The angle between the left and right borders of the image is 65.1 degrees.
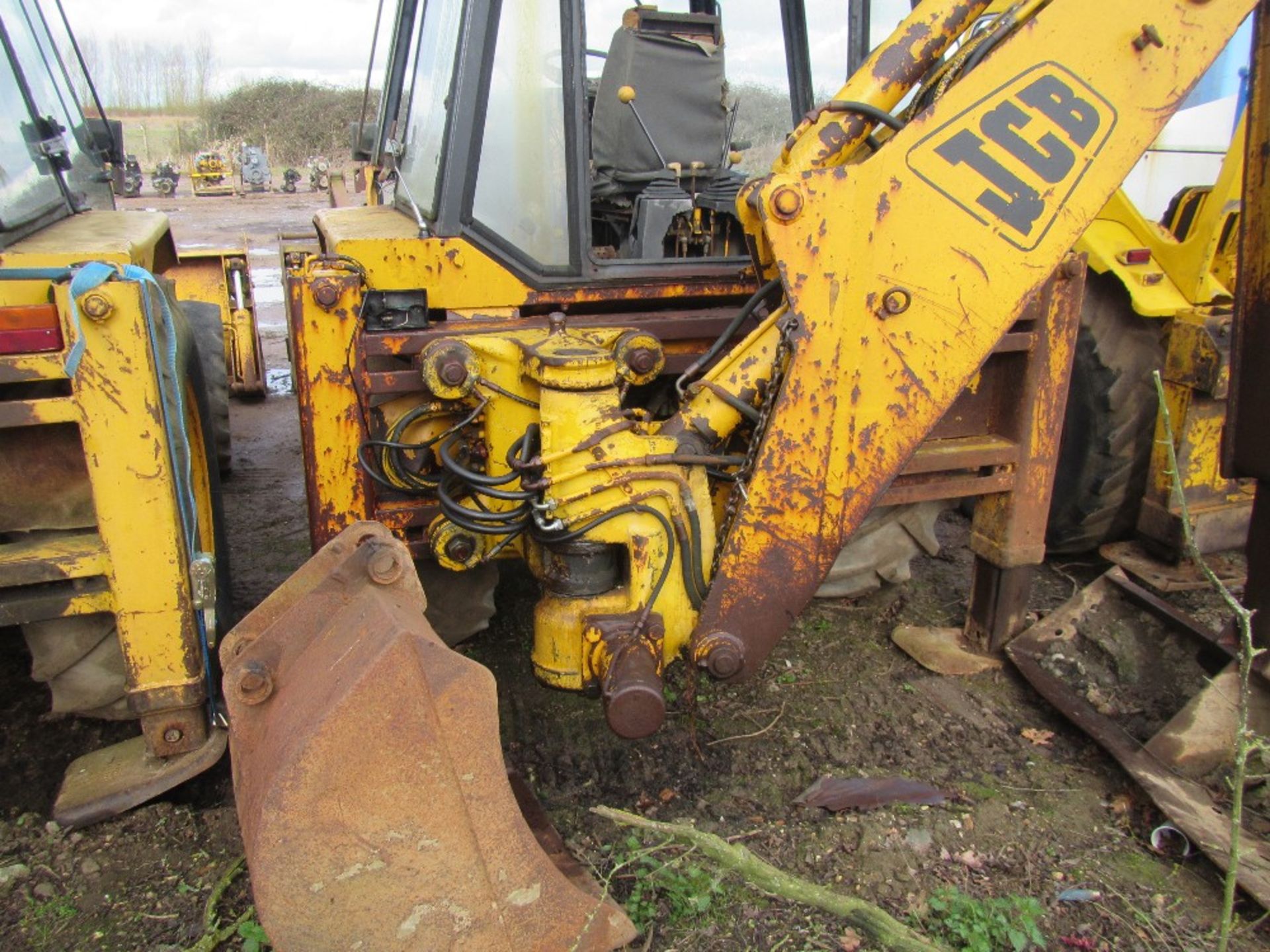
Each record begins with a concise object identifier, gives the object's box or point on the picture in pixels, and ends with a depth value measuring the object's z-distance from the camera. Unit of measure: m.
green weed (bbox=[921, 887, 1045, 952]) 2.10
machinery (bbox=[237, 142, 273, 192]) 23.23
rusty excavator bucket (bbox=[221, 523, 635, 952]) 1.65
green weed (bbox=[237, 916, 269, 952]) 2.06
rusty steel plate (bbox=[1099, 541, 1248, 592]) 3.66
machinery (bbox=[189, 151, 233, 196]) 22.78
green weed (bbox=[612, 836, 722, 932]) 2.15
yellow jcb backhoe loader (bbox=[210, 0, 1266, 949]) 1.90
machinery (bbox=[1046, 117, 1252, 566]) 3.56
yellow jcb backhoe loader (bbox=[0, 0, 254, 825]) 2.07
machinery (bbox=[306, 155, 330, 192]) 24.55
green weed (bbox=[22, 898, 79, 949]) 2.10
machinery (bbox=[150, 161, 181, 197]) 22.52
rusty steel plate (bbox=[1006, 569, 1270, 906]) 2.27
